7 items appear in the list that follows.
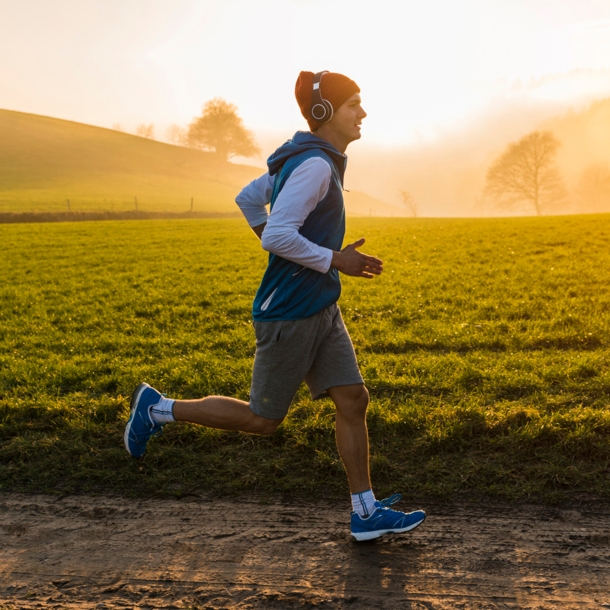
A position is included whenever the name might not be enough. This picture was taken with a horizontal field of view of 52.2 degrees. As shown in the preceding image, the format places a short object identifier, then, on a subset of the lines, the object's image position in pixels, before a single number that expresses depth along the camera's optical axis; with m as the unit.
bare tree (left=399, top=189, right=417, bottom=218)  109.69
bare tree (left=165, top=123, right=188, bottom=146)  102.18
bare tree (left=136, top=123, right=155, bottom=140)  124.88
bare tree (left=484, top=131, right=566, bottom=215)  70.38
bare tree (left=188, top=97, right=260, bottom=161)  97.69
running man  3.28
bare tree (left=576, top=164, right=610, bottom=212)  83.31
